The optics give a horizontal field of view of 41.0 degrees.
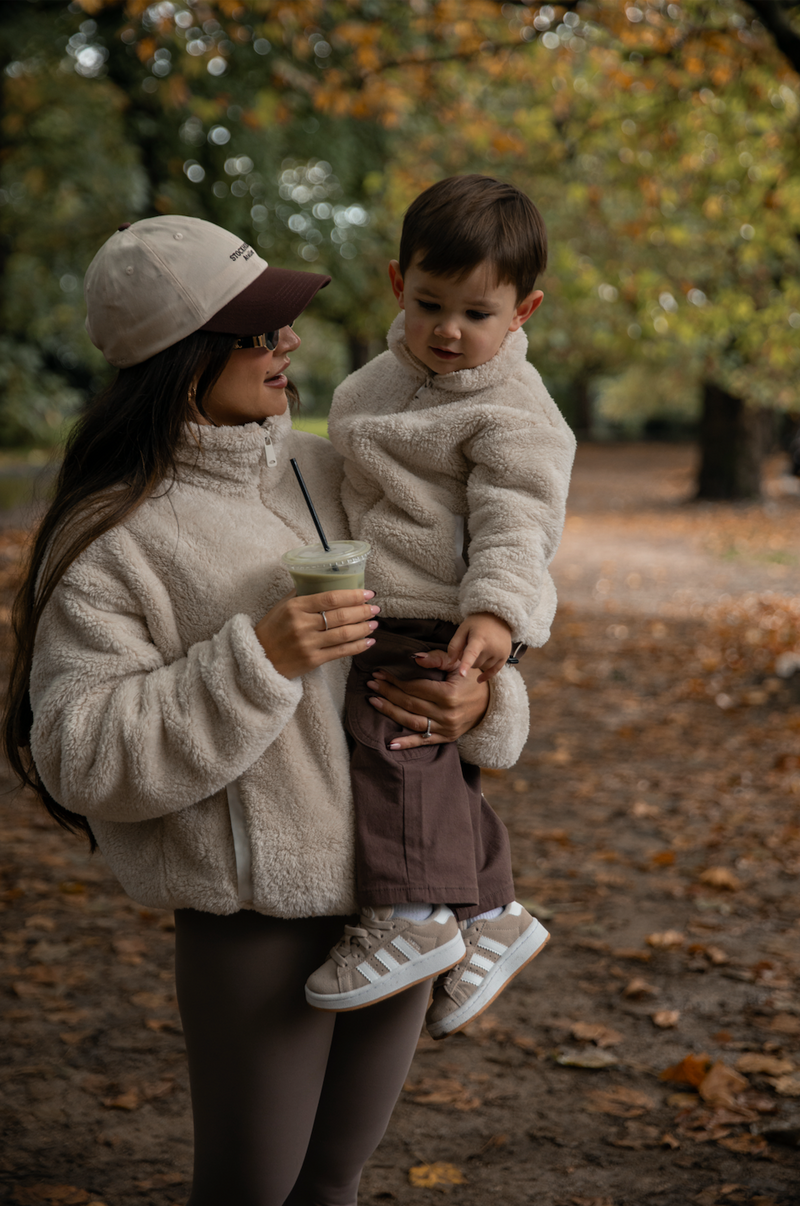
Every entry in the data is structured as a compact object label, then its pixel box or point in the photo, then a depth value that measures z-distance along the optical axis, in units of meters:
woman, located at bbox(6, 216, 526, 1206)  1.60
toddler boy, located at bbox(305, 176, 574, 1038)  1.71
